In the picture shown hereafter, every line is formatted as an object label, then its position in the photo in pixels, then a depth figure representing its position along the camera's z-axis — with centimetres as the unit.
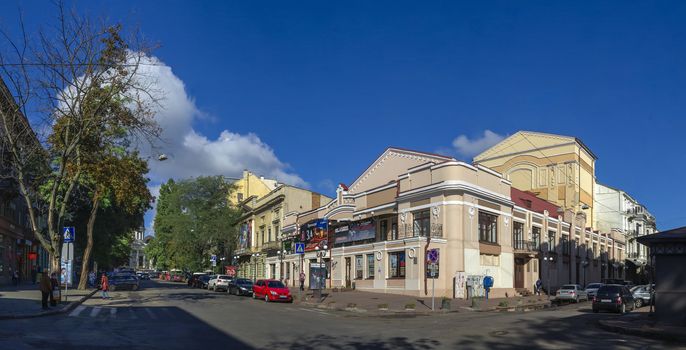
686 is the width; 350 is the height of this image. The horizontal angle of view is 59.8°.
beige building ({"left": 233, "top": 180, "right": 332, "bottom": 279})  6765
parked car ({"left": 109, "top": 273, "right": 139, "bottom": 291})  4610
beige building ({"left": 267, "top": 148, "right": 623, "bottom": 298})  4031
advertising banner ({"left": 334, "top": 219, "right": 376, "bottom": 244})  4753
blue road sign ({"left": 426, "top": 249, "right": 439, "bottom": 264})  3077
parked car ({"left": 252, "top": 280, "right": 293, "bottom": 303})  3728
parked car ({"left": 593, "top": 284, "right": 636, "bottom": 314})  2991
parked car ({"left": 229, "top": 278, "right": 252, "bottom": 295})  4366
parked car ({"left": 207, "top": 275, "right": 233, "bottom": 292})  4934
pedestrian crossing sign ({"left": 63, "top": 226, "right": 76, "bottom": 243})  2864
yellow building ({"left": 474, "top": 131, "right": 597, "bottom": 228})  6788
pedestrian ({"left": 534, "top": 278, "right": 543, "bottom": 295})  4809
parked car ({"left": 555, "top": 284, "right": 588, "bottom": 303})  4238
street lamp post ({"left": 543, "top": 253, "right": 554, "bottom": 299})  5260
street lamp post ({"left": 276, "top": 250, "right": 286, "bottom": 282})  6350
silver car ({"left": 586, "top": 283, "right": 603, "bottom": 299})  4575
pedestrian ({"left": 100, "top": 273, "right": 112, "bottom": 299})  3391
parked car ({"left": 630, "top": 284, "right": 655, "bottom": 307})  3806
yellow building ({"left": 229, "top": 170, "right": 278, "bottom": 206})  9088
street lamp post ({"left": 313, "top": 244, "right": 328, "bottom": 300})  3754
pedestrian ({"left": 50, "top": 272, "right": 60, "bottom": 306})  2469
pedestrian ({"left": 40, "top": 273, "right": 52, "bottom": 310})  2375
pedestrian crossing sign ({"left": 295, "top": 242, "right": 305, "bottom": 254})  3925
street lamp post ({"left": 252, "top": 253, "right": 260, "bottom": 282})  7506
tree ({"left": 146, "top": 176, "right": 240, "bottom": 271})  7228
